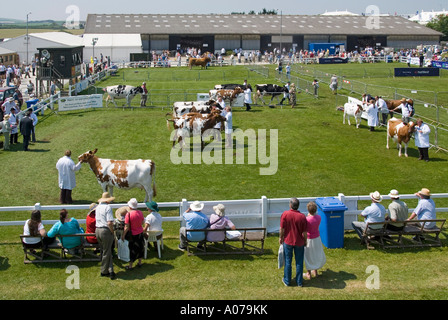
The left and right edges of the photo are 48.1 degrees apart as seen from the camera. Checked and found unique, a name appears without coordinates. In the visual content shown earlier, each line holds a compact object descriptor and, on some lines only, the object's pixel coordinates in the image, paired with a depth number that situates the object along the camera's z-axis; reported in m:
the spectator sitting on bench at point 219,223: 11.64
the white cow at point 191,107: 27.08
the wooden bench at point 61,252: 11.21
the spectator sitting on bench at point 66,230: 11.15
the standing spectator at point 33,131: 23.69
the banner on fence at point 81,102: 30.83
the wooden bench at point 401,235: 11.94
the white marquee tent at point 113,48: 61.34
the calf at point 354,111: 26.44
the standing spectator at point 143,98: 32.22
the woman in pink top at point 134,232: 10.90
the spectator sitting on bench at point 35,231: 11.14
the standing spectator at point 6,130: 22.11
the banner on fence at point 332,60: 60.50
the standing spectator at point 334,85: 36.50
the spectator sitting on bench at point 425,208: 12.25
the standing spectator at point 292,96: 31.23
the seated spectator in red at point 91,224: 11.32
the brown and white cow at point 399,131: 20.92
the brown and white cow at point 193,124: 22.32
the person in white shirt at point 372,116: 25.58
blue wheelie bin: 11.89
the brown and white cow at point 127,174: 15.05
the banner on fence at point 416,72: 48.19
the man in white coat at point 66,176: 15.61
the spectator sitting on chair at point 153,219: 11.52
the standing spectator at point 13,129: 22.95
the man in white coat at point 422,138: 20.22
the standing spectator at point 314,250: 10.38
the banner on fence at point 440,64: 53.30
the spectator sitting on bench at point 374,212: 12.02
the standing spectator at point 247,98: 30.73
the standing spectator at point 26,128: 21.67
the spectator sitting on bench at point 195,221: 11.59
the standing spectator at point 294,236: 9.98
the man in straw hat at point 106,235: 10.48
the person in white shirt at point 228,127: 22.48
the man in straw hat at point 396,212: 12.13
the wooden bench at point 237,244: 11.67
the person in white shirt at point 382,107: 26.86
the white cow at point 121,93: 32.12
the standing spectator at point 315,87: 34.89
